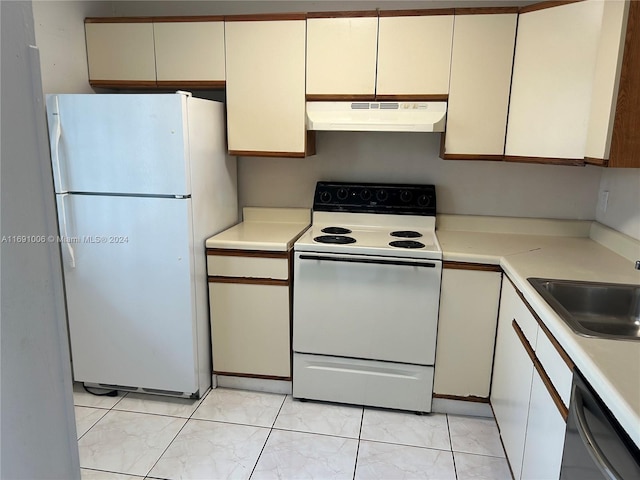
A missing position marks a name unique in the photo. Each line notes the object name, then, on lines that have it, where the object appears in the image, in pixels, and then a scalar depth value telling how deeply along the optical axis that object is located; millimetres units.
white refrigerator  2195
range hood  2342
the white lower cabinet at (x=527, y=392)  1381
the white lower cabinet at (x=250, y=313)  2428
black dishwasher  947
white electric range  2273
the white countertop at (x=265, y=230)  2402
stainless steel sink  1667
